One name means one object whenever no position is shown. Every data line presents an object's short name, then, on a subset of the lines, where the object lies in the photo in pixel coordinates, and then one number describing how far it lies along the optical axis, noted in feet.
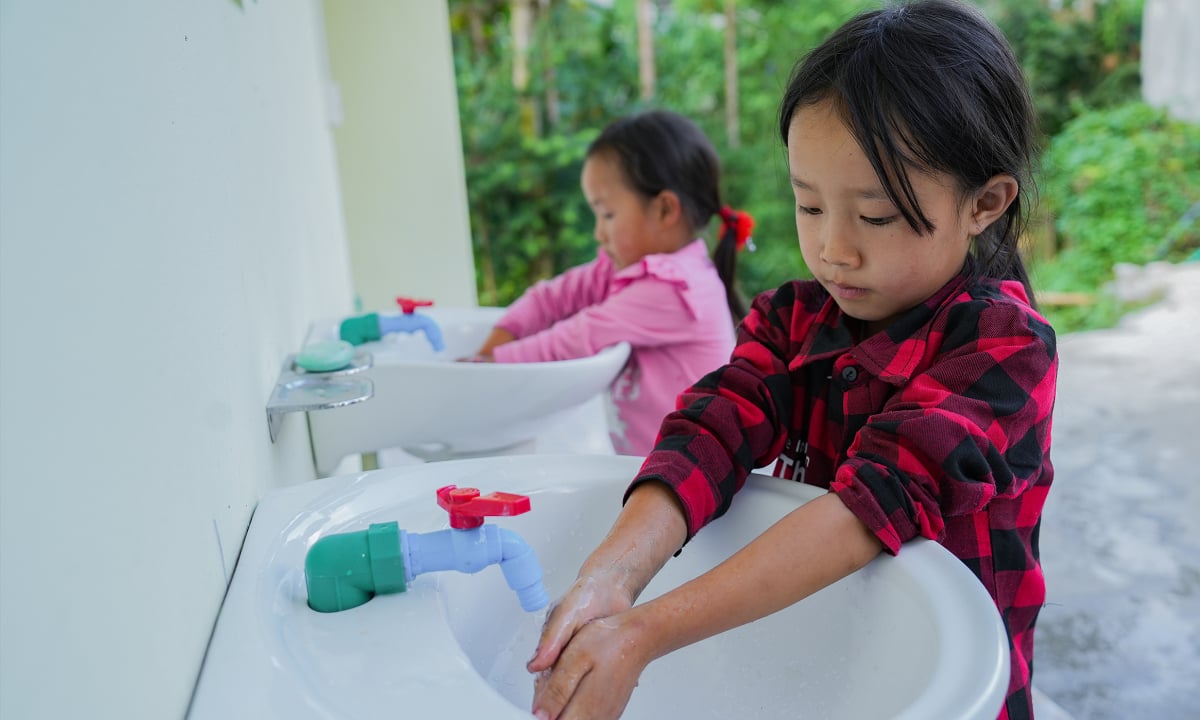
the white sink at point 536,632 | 1.51
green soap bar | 2.78
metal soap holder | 2.49
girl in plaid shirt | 1.98
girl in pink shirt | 4.54
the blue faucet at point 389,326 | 3.67
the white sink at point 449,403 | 3.21
